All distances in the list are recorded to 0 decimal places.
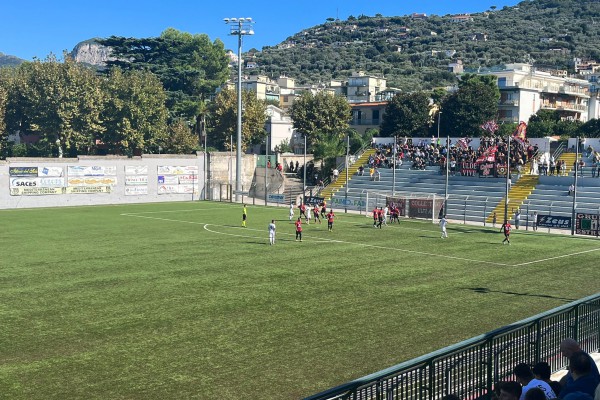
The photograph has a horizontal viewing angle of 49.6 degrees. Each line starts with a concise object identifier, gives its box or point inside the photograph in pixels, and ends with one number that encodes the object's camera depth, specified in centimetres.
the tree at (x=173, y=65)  10300
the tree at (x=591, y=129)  8296
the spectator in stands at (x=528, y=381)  899
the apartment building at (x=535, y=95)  10369
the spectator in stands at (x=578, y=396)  798
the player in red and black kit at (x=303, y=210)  5341
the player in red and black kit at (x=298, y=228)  4021
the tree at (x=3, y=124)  7544
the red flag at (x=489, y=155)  6556
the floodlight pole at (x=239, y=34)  7348
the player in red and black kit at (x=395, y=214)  5341
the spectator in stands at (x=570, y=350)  896
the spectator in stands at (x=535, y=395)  746
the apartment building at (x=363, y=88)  13898
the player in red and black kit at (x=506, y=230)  4100
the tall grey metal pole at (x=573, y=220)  4851
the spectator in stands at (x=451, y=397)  763
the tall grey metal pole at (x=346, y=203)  6405
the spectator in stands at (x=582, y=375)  869
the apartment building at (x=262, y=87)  13450
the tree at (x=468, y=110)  8900
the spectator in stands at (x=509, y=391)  785
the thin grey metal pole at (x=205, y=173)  7781
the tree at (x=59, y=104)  7562
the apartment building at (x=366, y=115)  10831
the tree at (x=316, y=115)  9325
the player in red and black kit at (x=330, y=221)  4572
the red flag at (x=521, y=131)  6729
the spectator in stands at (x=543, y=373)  934
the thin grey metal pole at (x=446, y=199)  5710
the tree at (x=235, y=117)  9138
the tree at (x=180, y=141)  8944
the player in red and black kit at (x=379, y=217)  4891
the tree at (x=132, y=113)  8044
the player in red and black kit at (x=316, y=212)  5159
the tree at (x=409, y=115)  9225
